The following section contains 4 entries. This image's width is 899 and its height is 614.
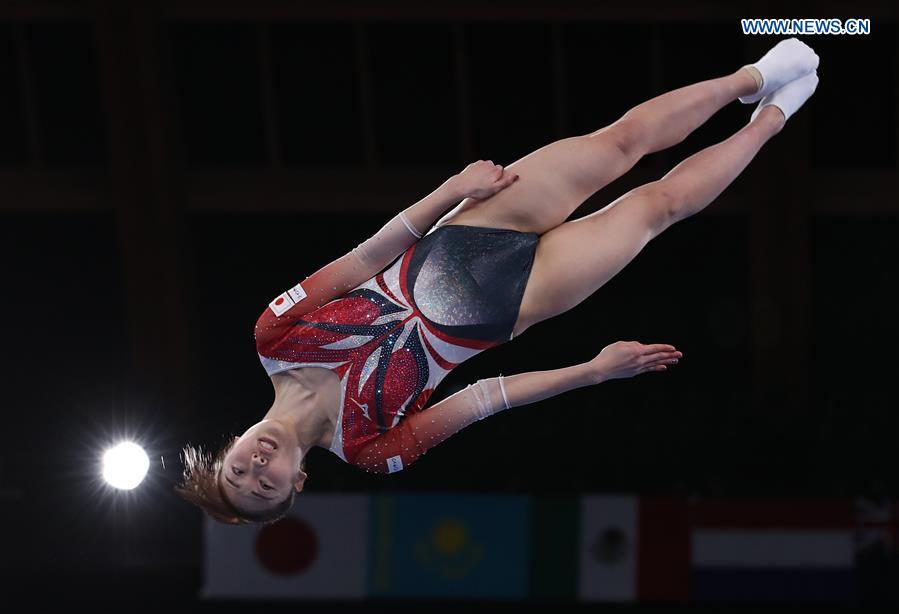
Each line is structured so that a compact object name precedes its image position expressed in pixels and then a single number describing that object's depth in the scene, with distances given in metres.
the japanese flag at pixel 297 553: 14.01
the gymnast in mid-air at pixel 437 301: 6.82
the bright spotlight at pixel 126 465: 10.58
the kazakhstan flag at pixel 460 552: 13.78
